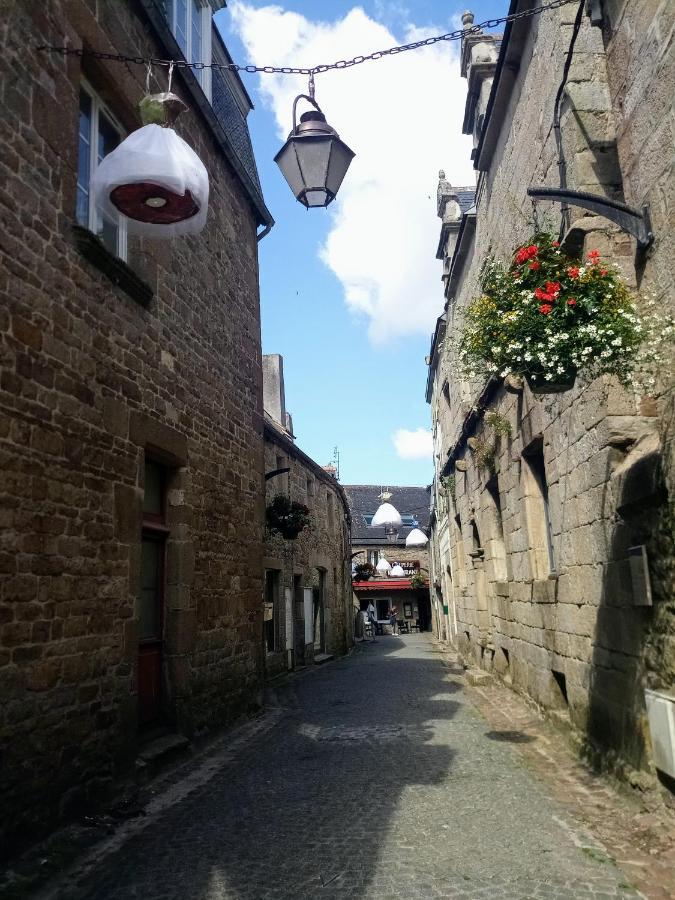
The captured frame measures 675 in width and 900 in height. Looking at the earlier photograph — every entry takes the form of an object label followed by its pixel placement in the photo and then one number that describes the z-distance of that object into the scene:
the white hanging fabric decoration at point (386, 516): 19.28
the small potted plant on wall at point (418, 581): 34.56
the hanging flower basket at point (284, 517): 12.24
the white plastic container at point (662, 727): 3.81
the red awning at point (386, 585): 38.03
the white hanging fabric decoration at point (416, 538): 25.12
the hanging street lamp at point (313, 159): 4.71
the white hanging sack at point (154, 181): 3.53
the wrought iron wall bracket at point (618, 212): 4.55
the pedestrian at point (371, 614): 34.96
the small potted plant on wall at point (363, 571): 26.64
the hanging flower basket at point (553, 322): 4.27
